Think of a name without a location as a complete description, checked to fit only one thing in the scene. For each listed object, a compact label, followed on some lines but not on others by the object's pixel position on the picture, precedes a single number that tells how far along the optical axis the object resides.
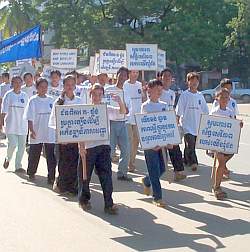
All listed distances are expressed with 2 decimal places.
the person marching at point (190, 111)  10.55
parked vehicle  42.47
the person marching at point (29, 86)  12.30
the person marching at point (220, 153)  8.41
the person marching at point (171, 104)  9.55
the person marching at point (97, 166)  7.42
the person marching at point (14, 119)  10.84
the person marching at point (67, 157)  8.54
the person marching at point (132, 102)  10.54
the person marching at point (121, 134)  9.73
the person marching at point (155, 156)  7.75
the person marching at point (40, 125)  9.50
